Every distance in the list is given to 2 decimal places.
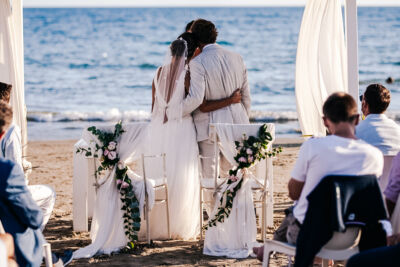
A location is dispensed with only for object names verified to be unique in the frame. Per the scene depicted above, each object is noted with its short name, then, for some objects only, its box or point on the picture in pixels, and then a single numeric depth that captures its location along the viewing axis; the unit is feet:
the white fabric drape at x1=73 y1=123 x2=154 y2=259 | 26.88
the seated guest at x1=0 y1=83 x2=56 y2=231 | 23.06
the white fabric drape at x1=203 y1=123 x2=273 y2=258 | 26.92
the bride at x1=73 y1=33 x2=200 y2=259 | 28.48
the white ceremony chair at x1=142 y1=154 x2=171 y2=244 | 27.46
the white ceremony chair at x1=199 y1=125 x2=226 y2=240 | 27.07
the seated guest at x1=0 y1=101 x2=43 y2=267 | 16.64
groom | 28.65
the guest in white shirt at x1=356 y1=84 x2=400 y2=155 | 22.50
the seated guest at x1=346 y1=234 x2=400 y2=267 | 15.96
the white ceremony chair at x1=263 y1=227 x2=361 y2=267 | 17.76
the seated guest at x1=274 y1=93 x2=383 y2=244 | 17.08
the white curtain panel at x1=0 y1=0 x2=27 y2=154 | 30.49
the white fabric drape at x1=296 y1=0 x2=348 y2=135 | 29.91
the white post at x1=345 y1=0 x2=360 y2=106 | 28.65
